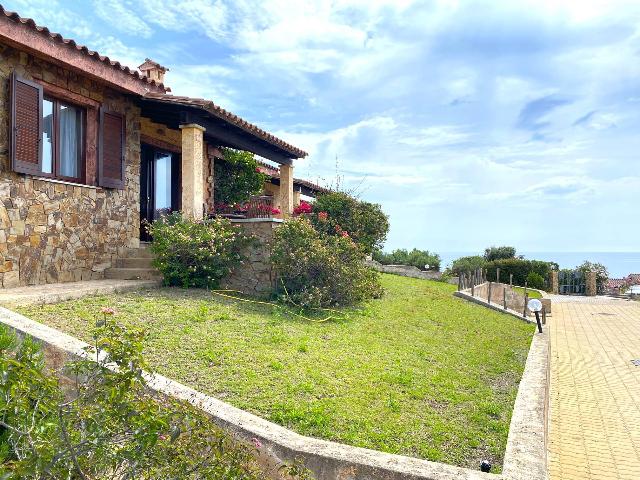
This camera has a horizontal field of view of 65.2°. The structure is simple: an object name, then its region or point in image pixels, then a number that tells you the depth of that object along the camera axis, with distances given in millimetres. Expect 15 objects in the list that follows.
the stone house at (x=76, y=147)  7738
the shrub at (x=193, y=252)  8773
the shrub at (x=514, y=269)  25438
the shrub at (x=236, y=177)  14453
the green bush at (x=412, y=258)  24141
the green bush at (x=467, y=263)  23375
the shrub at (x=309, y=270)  8789
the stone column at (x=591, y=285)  26828
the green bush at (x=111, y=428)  2383
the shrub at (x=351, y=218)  11606
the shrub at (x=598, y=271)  28000
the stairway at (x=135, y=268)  9391
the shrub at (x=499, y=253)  28797
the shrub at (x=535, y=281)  25359
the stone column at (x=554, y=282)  26531
